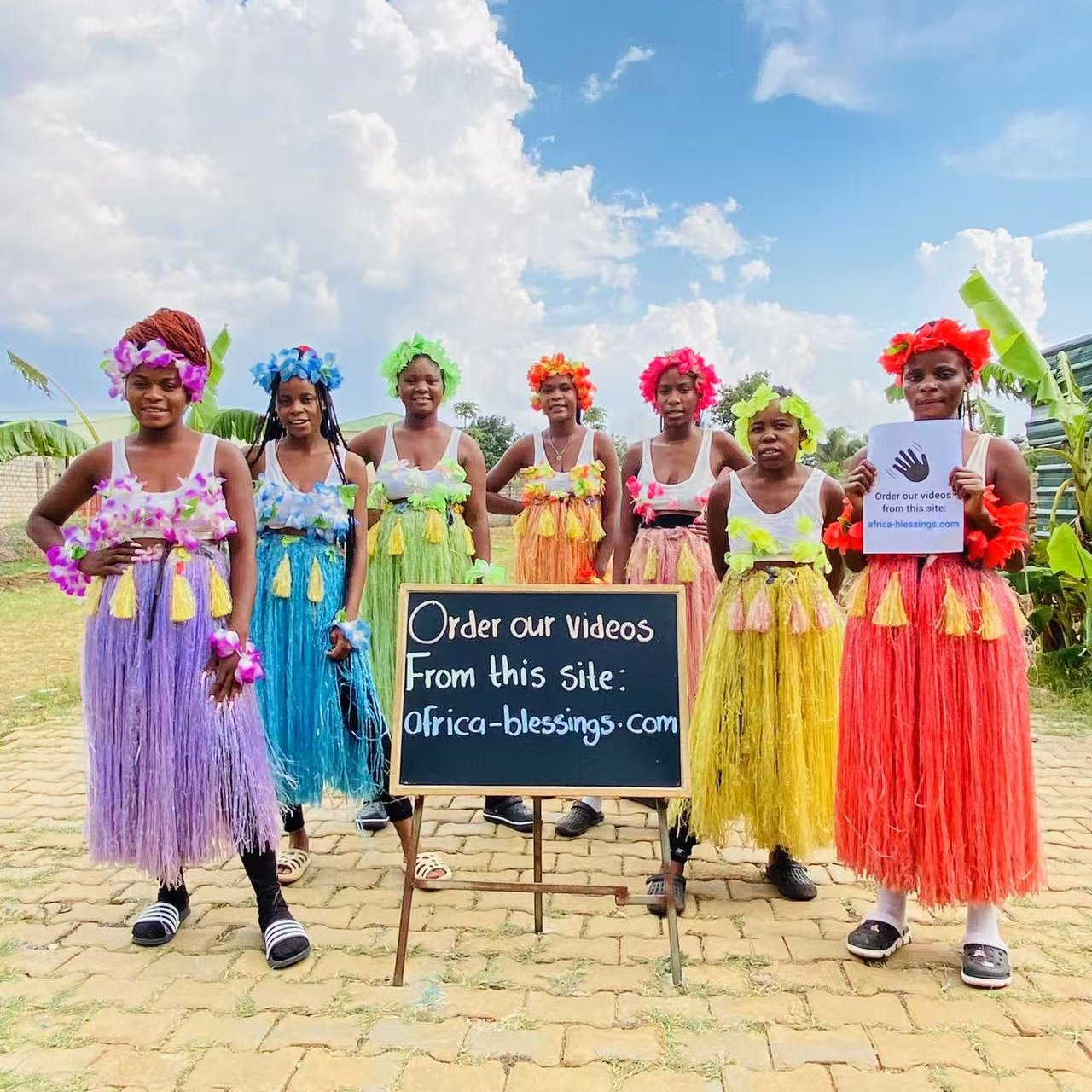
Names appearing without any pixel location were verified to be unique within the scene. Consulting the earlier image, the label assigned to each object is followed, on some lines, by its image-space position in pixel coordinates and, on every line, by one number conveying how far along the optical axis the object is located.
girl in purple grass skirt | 2.92
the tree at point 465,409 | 39.56
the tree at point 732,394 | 29.17
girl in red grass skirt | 2.82
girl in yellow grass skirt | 3.32
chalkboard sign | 2.99
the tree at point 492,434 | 35.75
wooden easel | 2.86
